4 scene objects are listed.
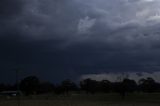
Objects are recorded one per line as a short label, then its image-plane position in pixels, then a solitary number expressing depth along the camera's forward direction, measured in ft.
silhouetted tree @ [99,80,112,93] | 324.43
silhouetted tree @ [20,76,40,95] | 317.16
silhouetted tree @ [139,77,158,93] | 308.81
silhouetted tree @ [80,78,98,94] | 335.88
